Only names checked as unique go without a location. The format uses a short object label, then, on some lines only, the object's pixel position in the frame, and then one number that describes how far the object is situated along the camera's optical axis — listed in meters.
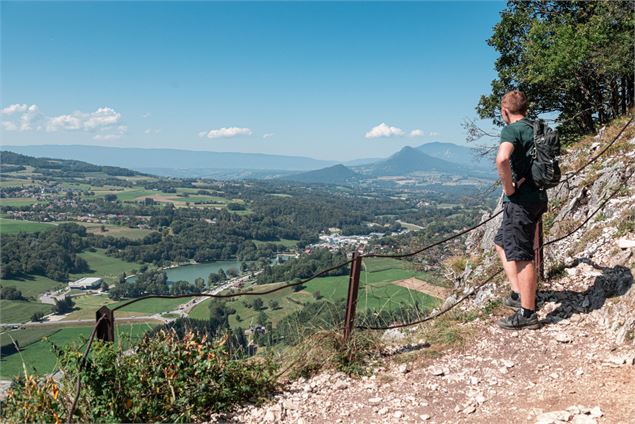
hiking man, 4.29
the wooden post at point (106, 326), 3.57
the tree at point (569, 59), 12.45
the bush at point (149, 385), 3.22
